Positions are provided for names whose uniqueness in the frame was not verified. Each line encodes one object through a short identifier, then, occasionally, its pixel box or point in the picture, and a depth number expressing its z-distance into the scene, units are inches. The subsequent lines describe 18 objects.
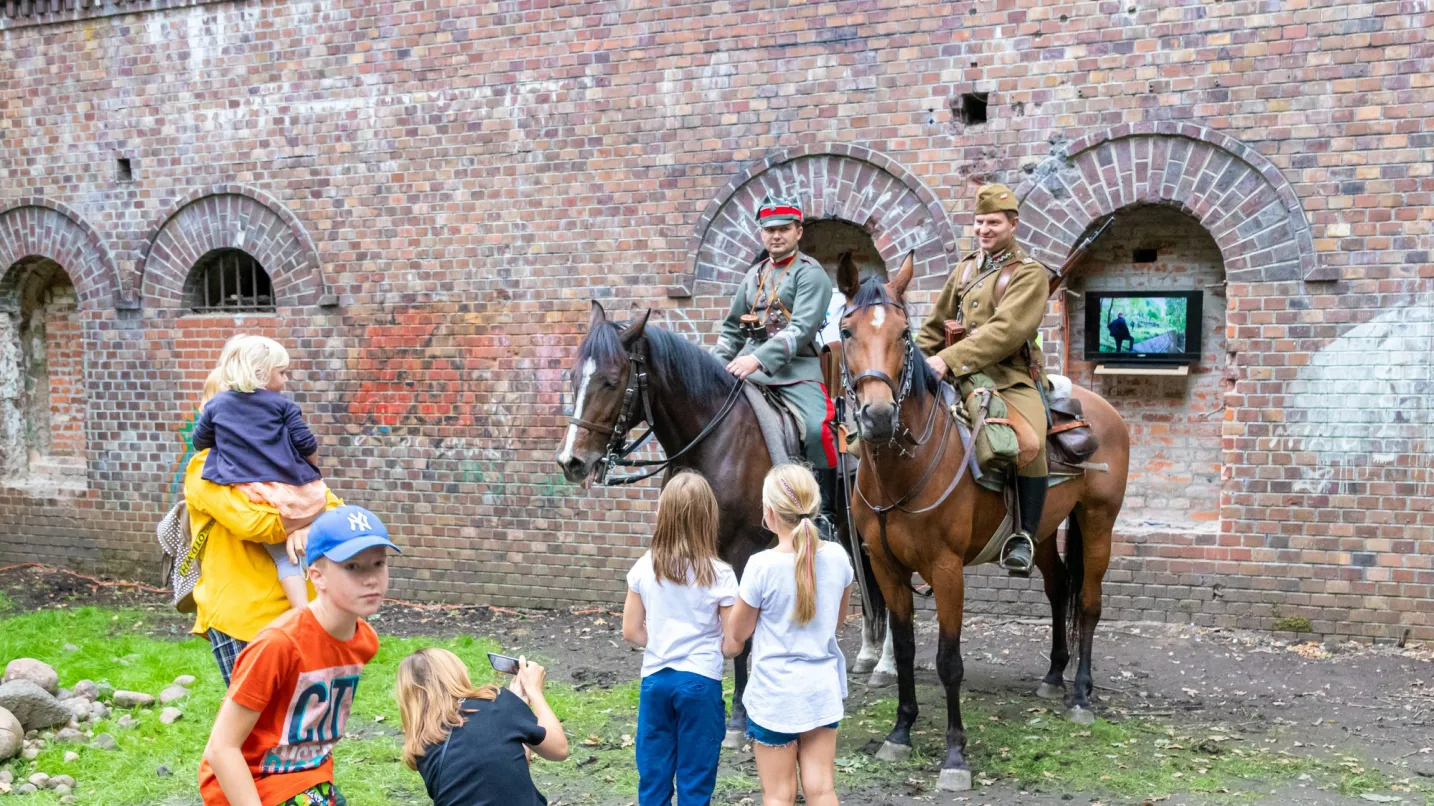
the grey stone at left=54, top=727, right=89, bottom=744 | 227.8
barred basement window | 406.0
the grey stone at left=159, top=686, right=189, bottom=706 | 256.4
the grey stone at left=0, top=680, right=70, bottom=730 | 224.8
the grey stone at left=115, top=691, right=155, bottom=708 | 253.6
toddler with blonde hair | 166.1
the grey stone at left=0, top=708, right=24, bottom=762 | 213.8
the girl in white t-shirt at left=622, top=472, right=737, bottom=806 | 154.0
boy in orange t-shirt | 110.9
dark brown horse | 213.0
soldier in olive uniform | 215.5
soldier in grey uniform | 231.9
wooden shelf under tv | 310.5
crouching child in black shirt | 111.5
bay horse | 192.5
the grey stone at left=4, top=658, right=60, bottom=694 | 245.9
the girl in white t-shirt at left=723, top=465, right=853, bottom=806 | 153.2
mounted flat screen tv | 313.3
